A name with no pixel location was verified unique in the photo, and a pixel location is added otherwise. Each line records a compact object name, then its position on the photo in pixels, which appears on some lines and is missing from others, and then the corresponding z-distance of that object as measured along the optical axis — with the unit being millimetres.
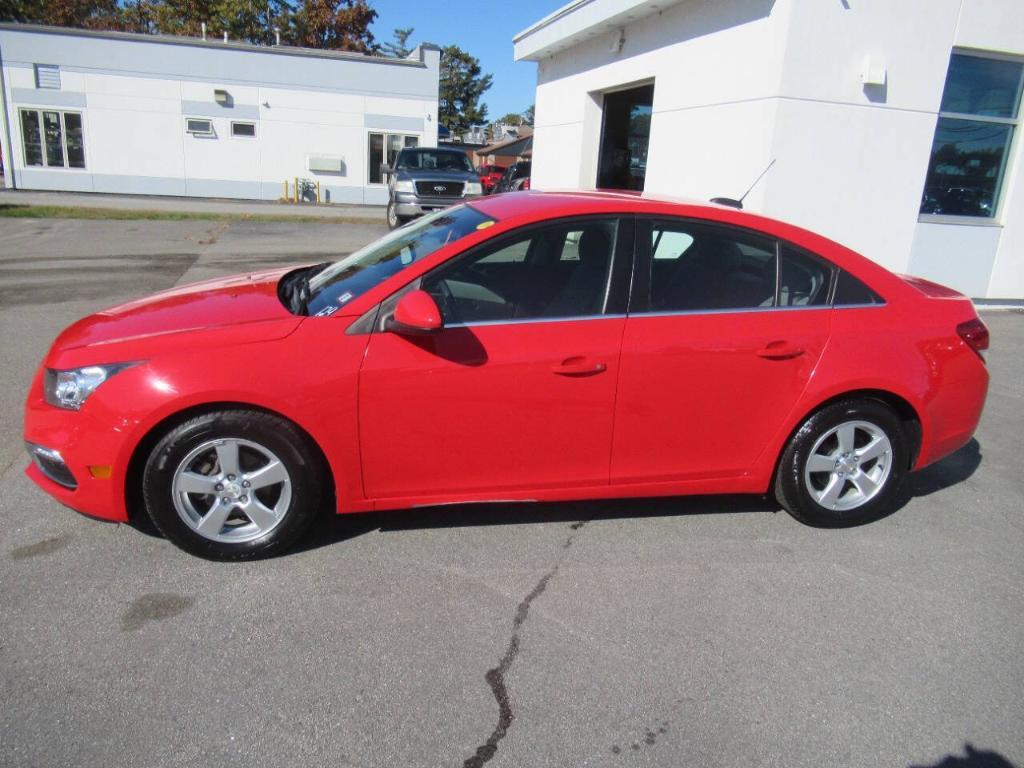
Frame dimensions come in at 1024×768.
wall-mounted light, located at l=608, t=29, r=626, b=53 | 11227
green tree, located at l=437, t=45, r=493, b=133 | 84562
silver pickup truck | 17375
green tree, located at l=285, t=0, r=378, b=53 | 45000
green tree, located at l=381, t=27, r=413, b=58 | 83119
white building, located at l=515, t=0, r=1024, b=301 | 8242
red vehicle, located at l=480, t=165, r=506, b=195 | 25038
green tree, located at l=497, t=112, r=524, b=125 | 113000
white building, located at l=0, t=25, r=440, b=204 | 25625
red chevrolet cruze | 3160
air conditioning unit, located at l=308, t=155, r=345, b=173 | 27852
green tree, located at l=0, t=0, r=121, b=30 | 44250
